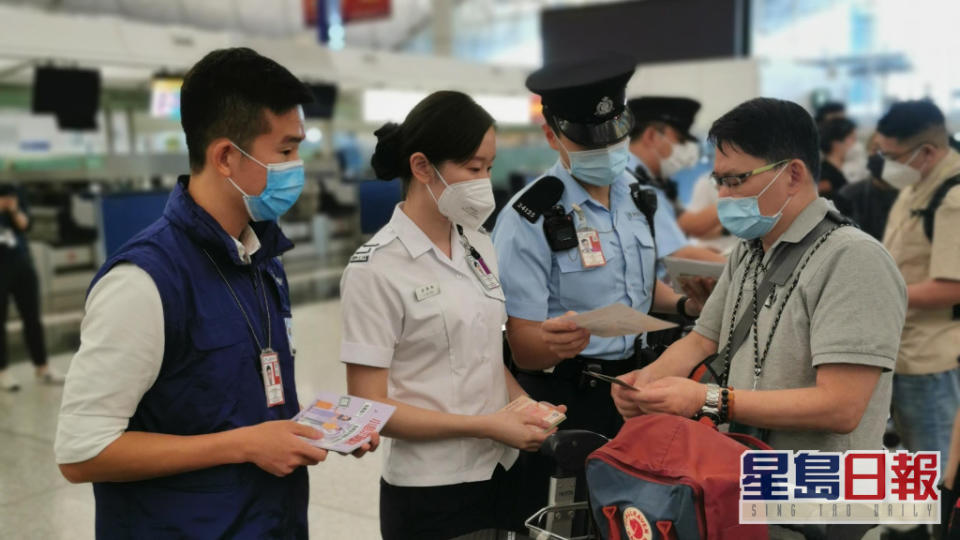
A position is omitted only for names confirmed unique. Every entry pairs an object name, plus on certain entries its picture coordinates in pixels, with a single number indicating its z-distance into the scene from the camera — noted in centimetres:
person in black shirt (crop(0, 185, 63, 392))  550
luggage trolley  149
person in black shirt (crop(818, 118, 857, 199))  481
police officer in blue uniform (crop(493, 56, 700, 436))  207
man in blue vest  125
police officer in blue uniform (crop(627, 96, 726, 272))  345
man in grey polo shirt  143
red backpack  124
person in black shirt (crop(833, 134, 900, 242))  403
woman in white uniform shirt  166
